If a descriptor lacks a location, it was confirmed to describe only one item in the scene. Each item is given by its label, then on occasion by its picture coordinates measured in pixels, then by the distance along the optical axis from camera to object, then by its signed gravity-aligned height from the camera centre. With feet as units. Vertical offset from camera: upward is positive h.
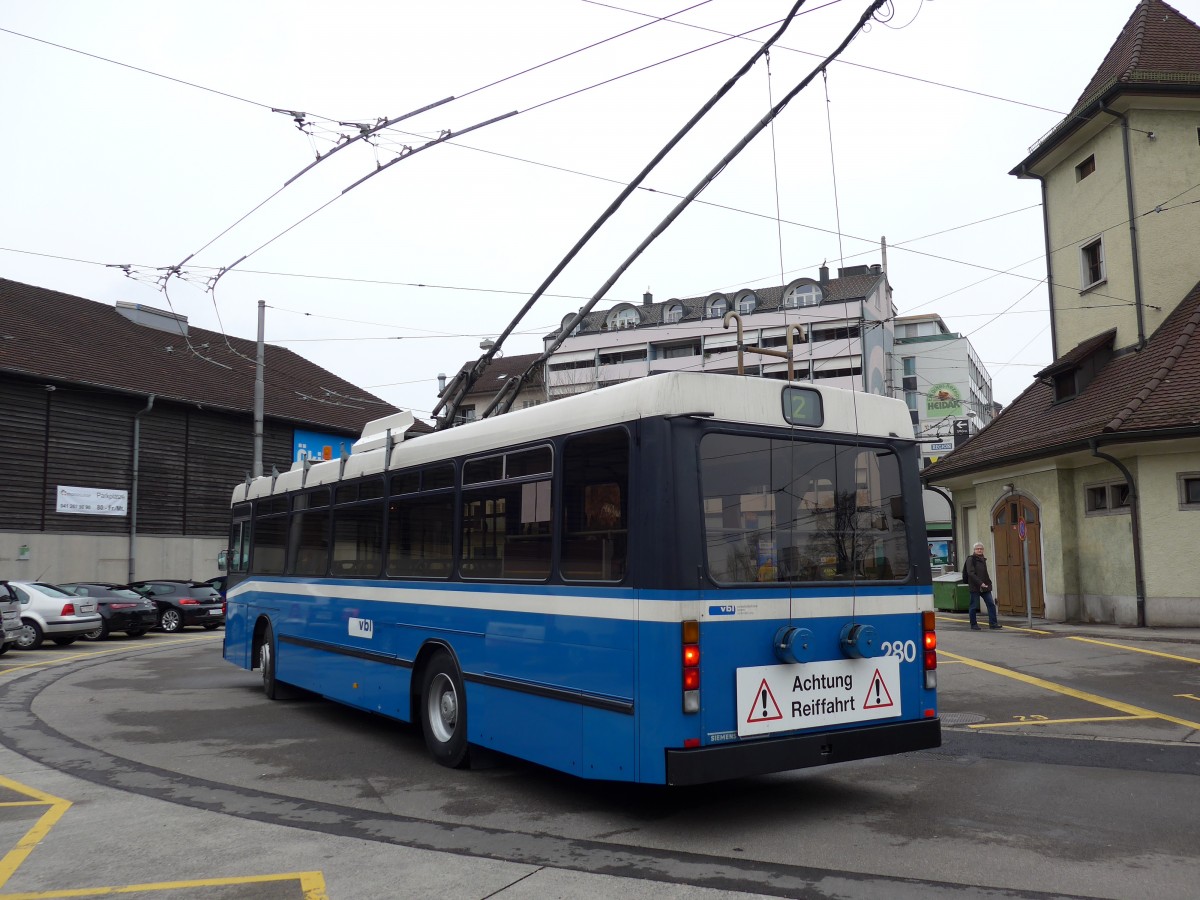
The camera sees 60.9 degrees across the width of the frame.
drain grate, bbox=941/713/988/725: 34.30 -5.32
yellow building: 62.08 +12.45
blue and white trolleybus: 20.43 -0.43
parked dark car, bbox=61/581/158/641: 79.82 -2.96
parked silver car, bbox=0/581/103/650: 72.08 -3.03
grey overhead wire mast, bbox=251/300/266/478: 100.73 +16.37
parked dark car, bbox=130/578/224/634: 90.68 -2.87
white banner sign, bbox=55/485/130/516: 107.86 +7.60
